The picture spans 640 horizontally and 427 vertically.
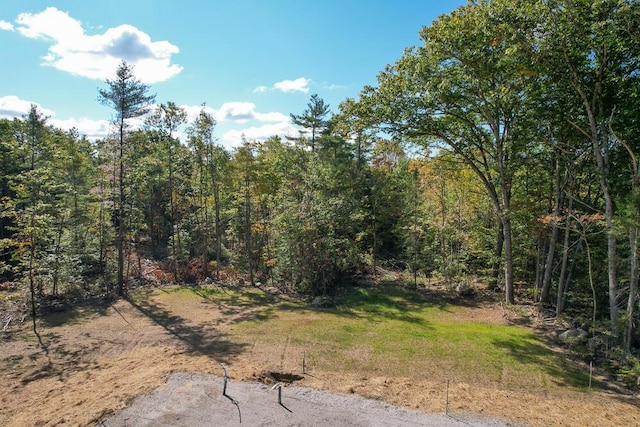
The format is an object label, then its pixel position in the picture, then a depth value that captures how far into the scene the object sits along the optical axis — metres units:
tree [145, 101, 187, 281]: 21.60
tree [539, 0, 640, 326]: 9.88
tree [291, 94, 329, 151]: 27.03
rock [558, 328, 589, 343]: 11.71
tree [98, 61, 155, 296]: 18.97
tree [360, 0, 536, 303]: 12.28
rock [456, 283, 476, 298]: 18.61
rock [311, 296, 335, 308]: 18.01
